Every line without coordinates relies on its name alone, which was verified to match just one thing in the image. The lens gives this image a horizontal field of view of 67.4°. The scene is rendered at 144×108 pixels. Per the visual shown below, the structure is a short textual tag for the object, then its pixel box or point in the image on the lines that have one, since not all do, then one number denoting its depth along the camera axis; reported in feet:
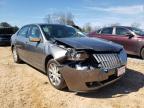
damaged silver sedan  7.23
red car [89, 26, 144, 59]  14.71
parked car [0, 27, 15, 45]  25.91
